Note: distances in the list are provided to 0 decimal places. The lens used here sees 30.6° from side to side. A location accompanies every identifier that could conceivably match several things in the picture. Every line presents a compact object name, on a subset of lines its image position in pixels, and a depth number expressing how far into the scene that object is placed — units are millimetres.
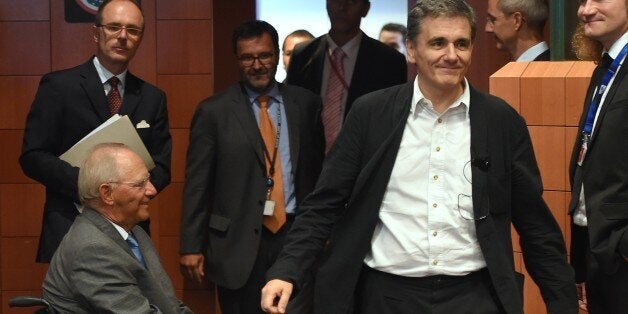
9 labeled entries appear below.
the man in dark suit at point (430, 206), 3205
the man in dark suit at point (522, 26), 5367
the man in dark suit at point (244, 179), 4891
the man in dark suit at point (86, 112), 4379
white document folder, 4270
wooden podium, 4625
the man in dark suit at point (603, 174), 3510
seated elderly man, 3457
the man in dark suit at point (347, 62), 5848
